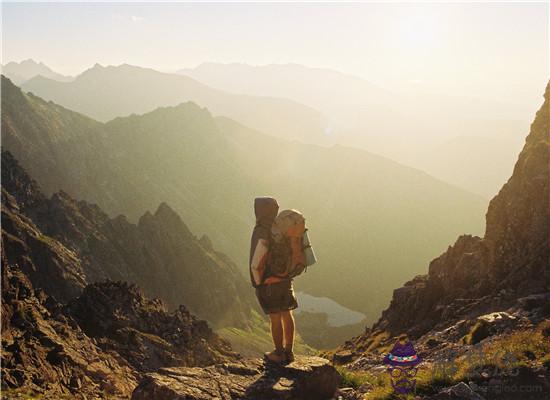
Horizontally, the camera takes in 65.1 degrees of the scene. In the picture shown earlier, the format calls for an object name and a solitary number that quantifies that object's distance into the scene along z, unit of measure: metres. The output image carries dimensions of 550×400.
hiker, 9.49
